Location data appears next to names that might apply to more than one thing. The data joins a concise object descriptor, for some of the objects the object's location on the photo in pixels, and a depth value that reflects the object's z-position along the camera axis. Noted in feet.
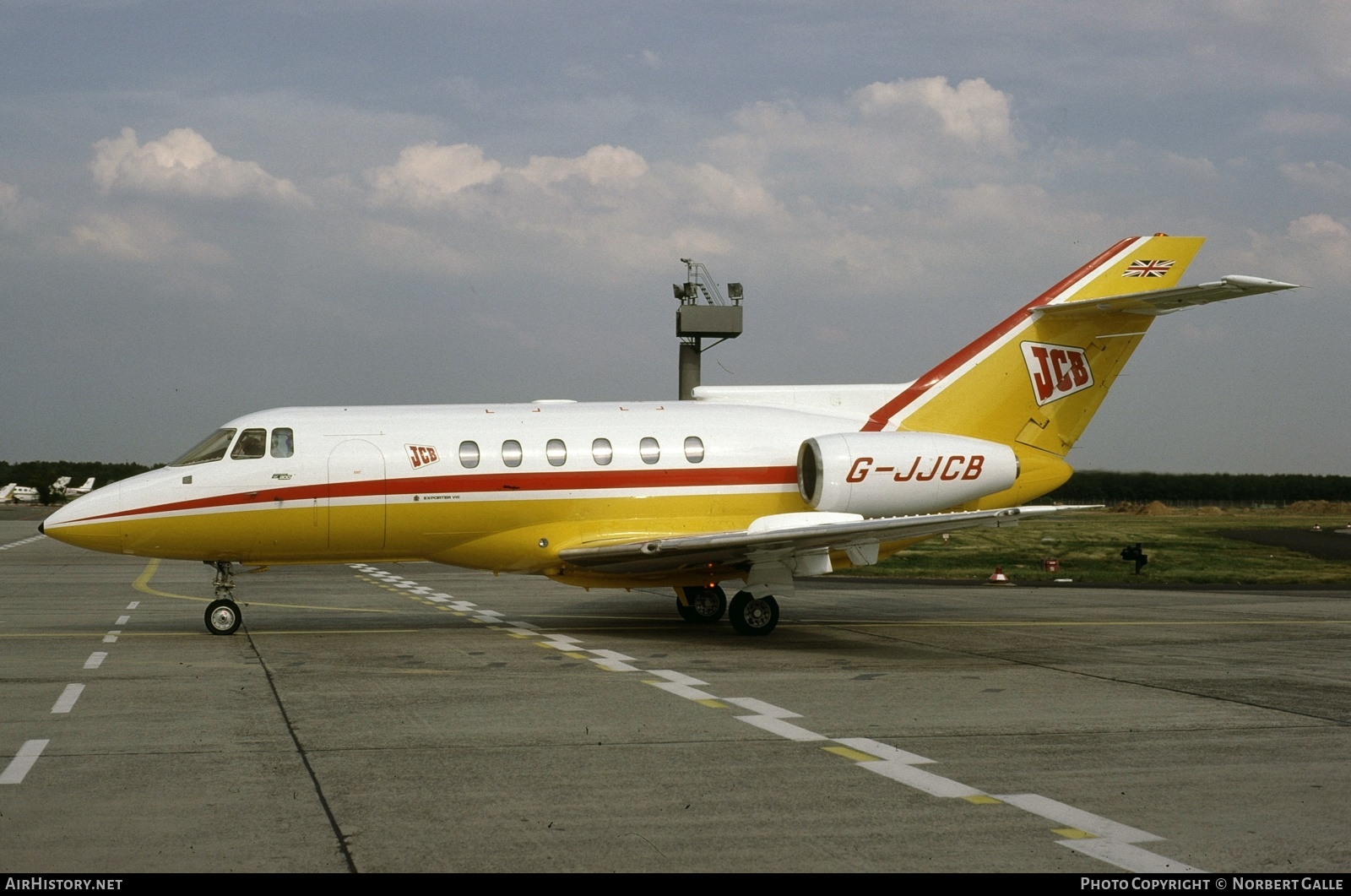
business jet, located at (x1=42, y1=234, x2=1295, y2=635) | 54.60
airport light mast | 155.94
